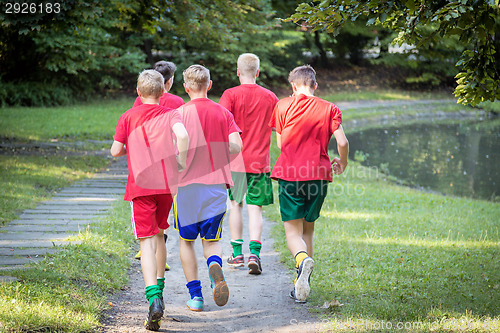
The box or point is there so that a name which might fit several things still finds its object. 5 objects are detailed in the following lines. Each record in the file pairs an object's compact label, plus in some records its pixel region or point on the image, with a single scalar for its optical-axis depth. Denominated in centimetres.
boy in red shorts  886
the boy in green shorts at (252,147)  1180
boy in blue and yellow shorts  945
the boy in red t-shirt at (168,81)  1137
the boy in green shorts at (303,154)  994
